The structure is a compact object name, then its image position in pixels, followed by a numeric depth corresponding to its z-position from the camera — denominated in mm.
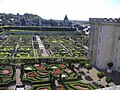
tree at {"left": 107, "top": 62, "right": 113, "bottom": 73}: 21833
